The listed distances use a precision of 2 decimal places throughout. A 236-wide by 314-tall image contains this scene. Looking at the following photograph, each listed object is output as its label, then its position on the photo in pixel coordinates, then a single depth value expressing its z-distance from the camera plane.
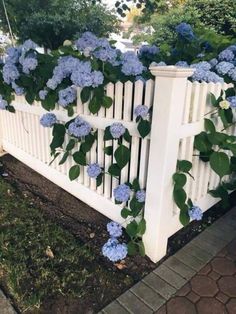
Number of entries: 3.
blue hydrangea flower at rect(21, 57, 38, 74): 2.48
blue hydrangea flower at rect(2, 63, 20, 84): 2.67
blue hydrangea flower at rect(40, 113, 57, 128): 2.56
